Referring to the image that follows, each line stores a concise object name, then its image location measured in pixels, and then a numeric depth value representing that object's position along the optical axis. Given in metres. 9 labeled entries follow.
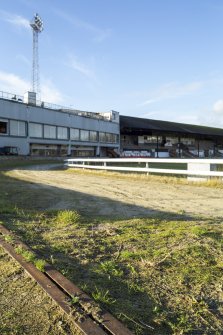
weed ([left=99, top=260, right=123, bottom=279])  4.05
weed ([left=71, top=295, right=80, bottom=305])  3.25
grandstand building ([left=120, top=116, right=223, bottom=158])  75.81
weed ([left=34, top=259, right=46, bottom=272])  4.12
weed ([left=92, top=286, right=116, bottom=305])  3.33
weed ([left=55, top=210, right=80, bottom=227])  6.69
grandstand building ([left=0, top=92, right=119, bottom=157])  49.81
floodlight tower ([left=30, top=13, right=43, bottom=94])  69.00
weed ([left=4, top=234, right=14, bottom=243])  5.31
